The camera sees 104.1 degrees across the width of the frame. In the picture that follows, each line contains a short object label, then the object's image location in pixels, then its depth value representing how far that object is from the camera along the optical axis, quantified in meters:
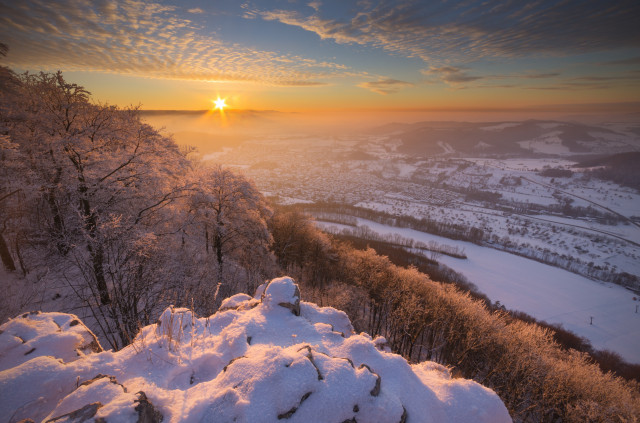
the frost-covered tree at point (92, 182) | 12.01
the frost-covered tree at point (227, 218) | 17.86
